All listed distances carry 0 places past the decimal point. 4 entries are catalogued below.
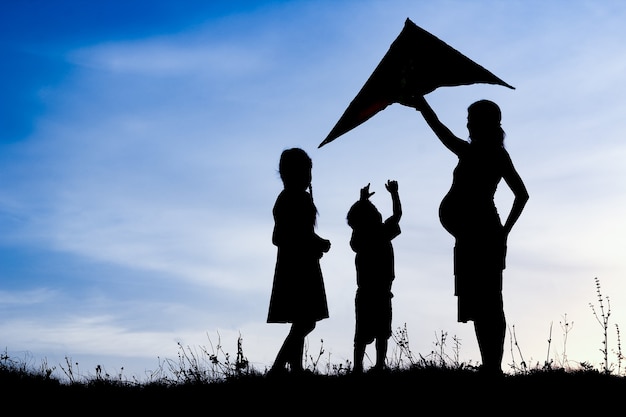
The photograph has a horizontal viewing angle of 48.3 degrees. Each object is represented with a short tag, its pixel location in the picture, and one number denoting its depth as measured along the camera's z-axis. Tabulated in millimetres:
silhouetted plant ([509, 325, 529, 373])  7822
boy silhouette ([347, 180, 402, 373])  8672
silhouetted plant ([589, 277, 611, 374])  8119
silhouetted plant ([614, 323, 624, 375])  8011
